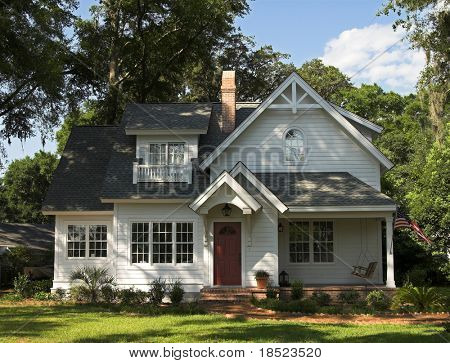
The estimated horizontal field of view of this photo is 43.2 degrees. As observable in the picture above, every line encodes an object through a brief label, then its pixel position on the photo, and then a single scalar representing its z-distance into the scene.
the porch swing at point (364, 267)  20.02
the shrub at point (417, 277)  22.16
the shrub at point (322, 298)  18.00
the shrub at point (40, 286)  21.00
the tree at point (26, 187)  67.31
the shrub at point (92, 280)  18.34
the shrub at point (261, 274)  19.20
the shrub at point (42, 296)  19.72
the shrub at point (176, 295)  17.70
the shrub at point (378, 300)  17.44
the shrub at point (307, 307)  16.44
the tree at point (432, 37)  22.89
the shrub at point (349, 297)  18.55
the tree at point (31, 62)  23.03
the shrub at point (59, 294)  19.17
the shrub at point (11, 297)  19.72
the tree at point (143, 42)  35.00
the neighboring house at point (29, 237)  35.95
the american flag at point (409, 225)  20.28
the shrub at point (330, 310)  16.31
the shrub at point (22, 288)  20.32
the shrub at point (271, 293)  18.61
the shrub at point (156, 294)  17.89
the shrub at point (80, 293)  18.33
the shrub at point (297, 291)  18.80
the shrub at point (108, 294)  17.98
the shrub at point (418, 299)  16.94
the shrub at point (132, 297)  17.70
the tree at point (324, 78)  50.56
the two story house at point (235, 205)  20.17
